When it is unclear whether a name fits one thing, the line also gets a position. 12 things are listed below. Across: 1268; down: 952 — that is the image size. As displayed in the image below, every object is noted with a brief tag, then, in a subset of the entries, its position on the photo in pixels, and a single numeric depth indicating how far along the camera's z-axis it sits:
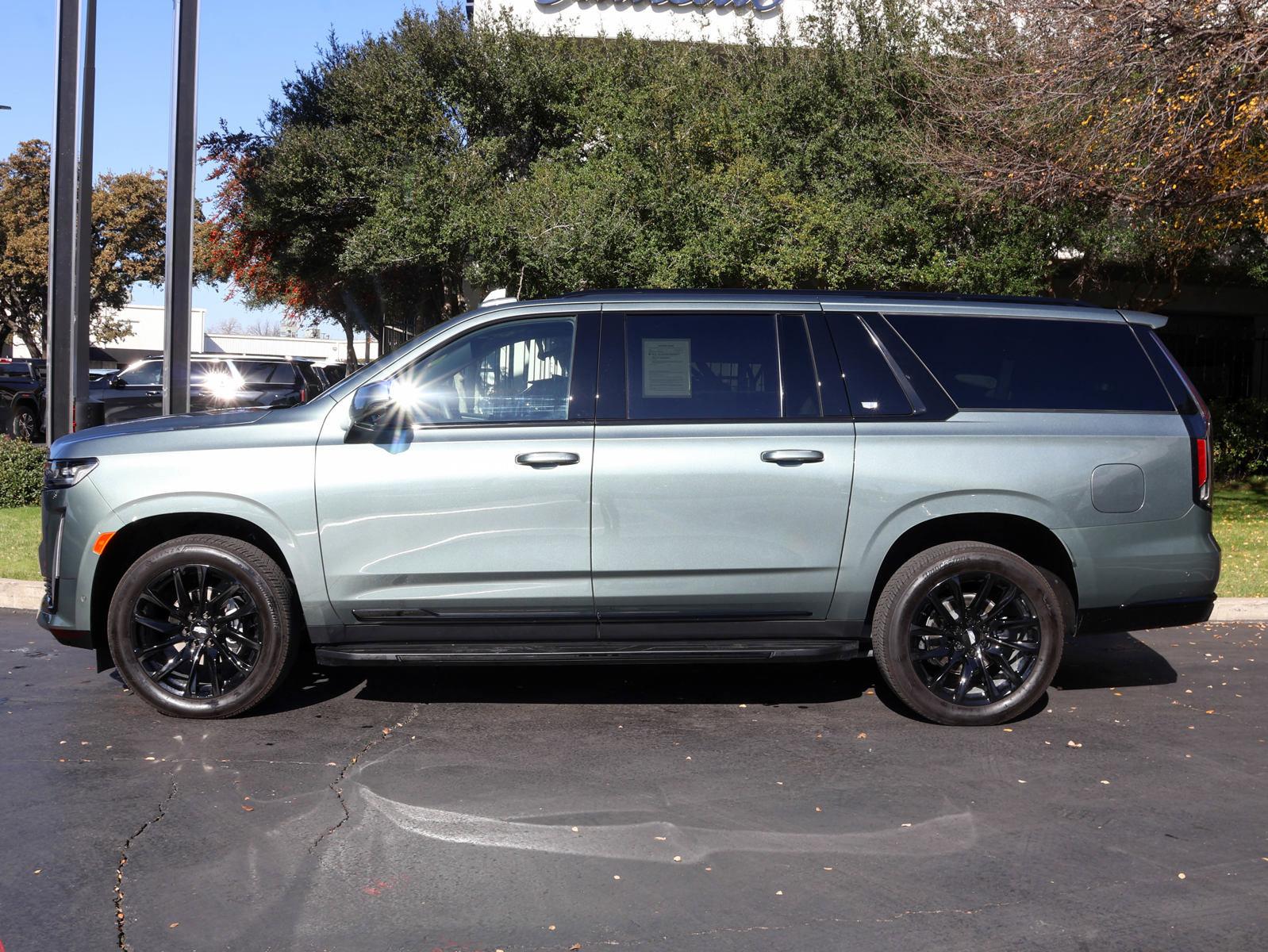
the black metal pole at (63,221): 12.28
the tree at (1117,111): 11.30
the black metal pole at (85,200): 12.30
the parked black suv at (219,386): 22.41
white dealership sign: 21.58
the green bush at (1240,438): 17.92
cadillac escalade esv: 5.39
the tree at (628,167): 16.25
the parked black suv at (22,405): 24.72
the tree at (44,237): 48.50
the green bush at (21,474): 12.81
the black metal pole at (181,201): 11.57
